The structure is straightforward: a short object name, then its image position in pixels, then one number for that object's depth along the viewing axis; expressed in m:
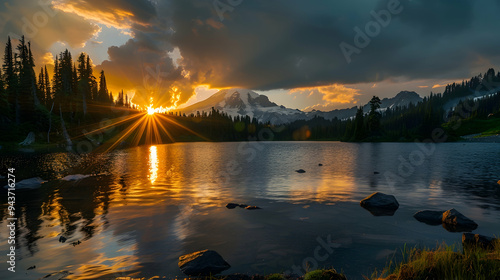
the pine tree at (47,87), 146.68
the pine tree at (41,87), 121.12
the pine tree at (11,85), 96.12
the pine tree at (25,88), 98.88
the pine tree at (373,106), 196.62
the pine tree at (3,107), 89.38
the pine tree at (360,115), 192.80
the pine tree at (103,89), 175.62
